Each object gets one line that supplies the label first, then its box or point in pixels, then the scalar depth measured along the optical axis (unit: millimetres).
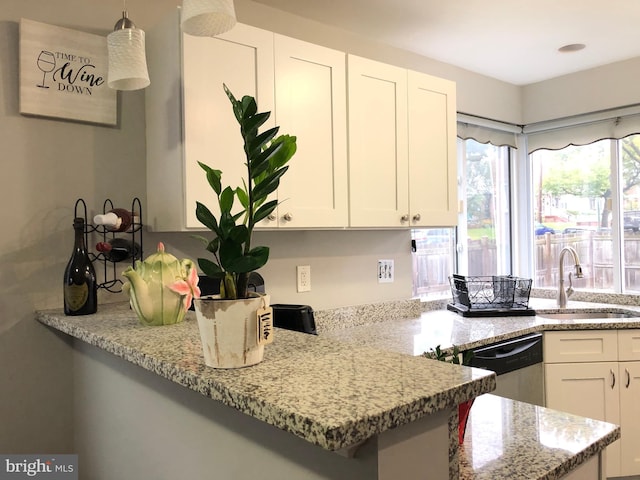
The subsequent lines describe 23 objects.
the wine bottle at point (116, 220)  1764
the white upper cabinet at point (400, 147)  2266
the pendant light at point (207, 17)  1293
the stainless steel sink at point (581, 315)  3020
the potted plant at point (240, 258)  886
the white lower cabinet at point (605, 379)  2619
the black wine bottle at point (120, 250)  1847
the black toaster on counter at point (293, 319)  1835
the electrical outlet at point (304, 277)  2445
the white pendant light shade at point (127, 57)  1577
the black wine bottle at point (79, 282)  1624
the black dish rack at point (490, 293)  2961
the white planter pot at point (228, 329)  904
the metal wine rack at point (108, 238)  1863
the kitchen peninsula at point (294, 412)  720
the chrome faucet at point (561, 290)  3084
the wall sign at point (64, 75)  1748
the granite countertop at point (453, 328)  2235
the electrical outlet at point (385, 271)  2812
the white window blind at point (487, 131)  3344
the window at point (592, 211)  3305
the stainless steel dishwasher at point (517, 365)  2324
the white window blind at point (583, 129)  3221
